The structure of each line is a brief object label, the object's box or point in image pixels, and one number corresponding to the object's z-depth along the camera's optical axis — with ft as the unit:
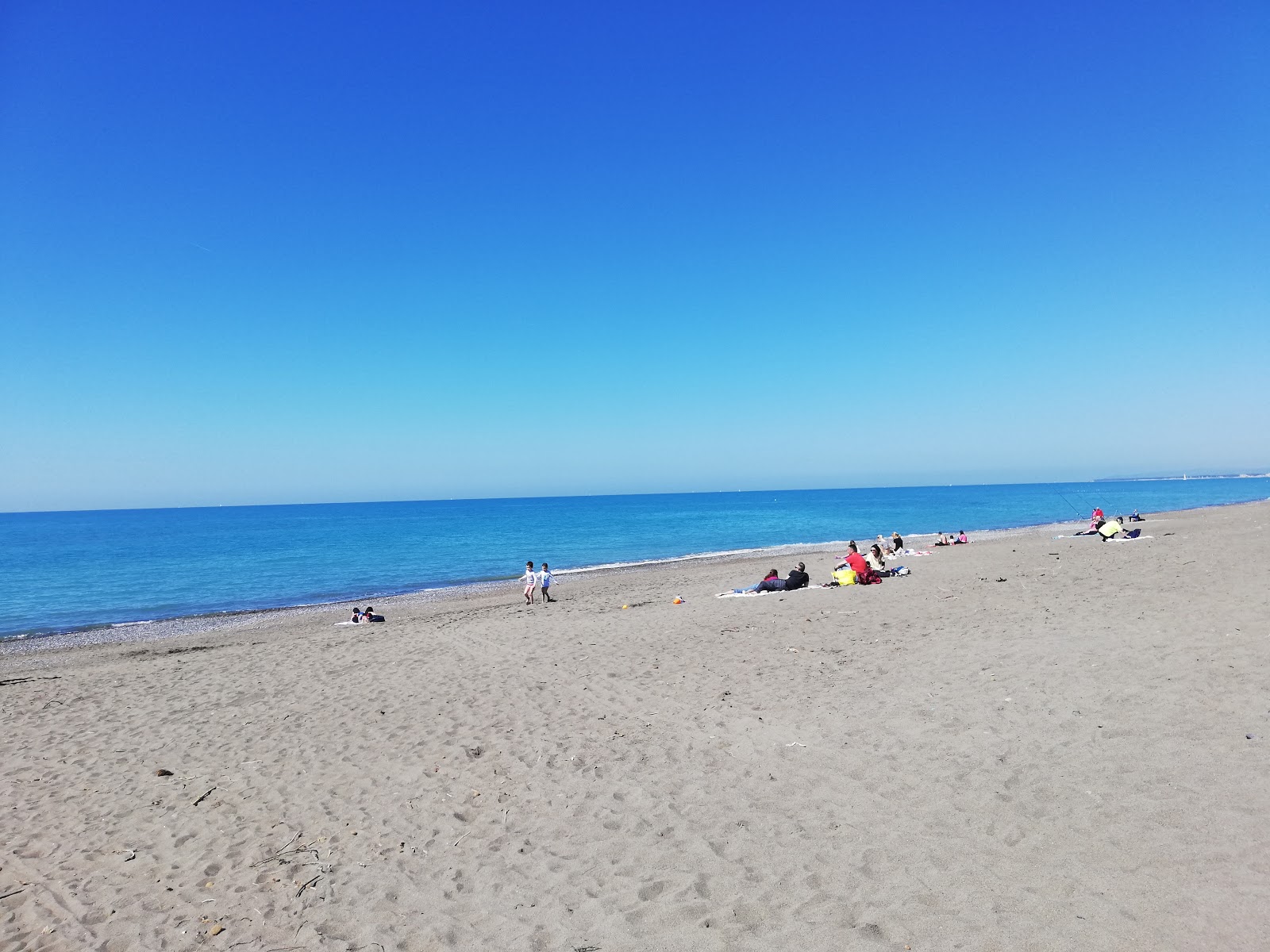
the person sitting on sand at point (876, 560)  65.36
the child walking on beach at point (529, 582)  70.33
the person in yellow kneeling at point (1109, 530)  76.07
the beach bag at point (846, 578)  58.18
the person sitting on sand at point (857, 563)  58.75
